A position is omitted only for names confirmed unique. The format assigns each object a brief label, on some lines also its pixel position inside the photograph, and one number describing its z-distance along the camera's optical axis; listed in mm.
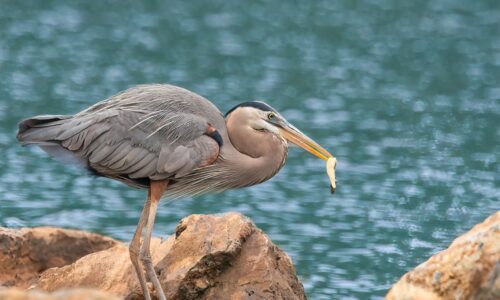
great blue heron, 18266
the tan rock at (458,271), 14242
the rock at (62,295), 11367
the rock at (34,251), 20719
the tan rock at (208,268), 18078
